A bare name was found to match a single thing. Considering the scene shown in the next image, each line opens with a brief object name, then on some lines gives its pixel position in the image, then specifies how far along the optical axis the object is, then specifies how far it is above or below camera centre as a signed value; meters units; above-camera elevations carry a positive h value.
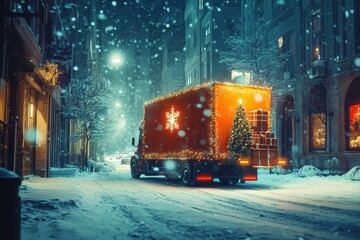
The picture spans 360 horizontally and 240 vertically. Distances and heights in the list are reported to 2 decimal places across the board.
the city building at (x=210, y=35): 47.44 +13.64
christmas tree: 16.50 +0.66
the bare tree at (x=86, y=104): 33.50 +4.01
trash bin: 5.16 -0.64
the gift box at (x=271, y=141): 17.02 +0.47
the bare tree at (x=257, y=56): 27.61 +6.37
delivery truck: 16.84 +0.81
